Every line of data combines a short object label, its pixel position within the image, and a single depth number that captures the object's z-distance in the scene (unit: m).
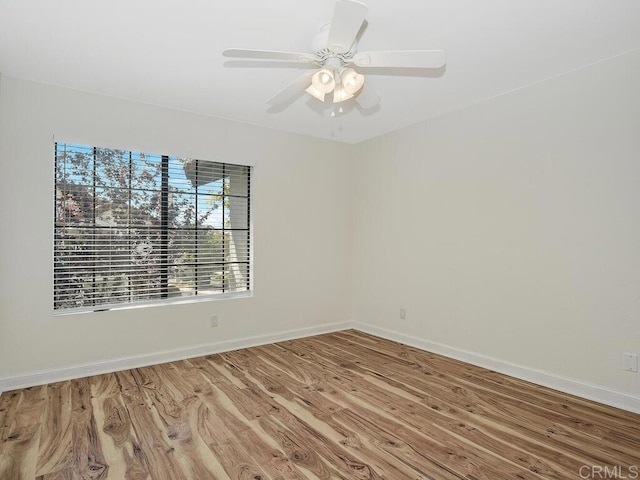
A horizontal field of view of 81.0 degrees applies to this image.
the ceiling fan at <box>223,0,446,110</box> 1.81
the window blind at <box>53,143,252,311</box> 3.37
